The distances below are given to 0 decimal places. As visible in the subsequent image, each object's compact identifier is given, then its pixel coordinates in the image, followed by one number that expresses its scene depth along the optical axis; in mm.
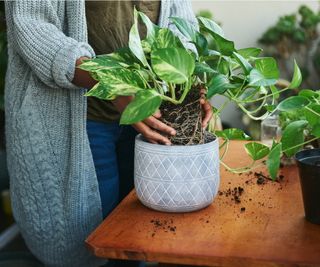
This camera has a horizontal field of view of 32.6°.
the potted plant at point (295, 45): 3424
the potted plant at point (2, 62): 2059
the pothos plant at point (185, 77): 1027
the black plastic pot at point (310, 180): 1070
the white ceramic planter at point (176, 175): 1144
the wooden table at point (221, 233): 991
